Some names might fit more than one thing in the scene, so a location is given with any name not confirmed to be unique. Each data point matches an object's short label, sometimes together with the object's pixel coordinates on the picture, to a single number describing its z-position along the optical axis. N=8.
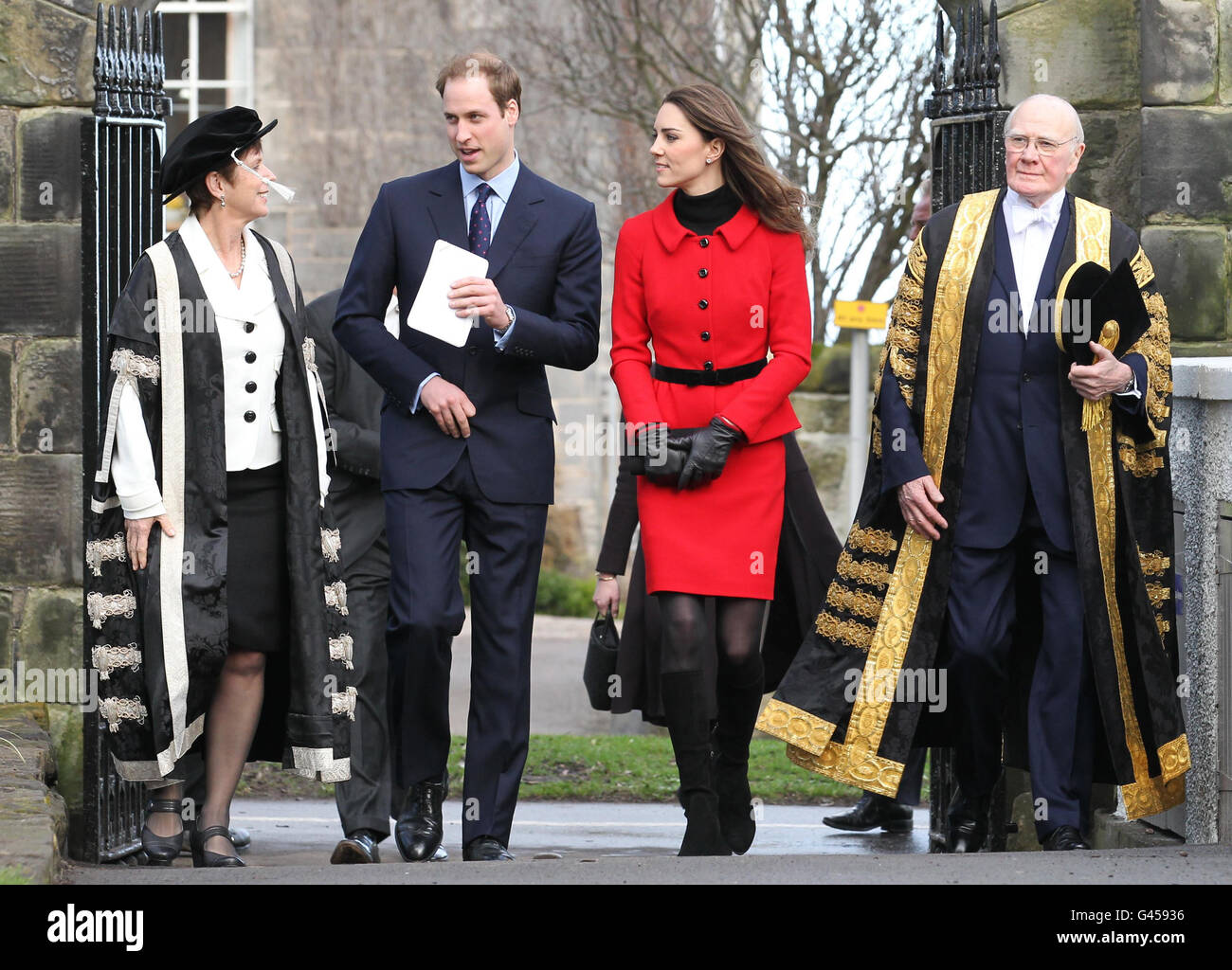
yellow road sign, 22.17
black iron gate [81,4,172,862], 13.27
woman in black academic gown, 11.38
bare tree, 22.64
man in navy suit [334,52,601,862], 11.58
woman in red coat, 11.84
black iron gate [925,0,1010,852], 13.67
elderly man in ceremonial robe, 11.69
